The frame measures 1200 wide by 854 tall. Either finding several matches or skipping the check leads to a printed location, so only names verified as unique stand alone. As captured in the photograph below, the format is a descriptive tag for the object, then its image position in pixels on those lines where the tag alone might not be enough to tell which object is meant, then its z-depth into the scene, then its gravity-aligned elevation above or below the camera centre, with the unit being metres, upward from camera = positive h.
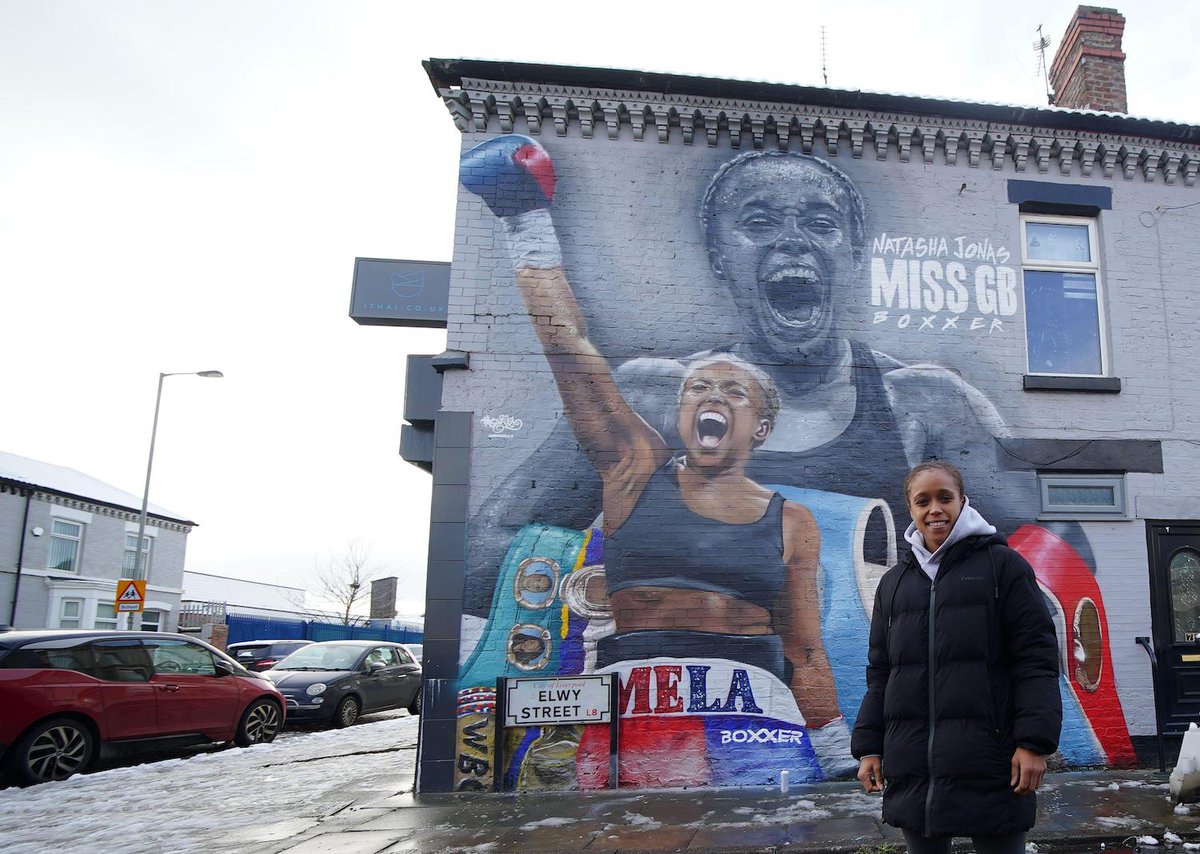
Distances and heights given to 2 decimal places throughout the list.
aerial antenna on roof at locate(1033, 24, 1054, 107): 11.84 +7.69
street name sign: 7.56 -0.95
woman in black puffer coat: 2.96 -0.30
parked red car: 8.53 -1.31
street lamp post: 21.84 +3.27
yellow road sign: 18.50 -0.36
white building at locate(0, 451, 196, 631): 26.22 +0.97
